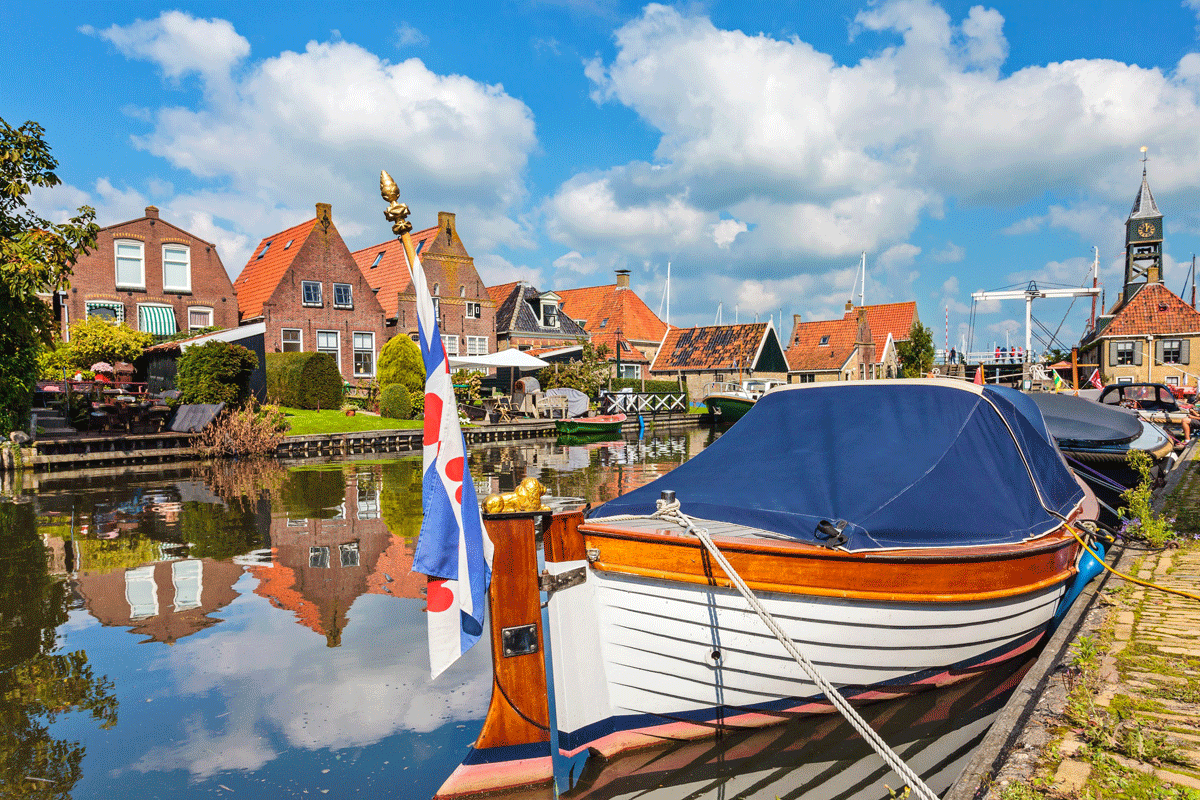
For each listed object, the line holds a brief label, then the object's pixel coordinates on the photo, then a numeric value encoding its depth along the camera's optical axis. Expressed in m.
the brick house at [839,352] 59.59
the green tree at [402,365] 31.56
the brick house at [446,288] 38.19
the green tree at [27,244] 11.51
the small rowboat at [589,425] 28.62
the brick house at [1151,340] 44.91
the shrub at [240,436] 20.88
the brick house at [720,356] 49.31
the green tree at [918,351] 56.91
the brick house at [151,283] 29.56
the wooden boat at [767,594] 3.85
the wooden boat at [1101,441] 9.87
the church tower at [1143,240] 56.50
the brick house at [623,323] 52.17
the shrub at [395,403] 29.45
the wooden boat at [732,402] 36.51
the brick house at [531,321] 44.28
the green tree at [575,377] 36.31
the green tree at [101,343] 25.77
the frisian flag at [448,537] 3.56
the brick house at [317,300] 33.59
